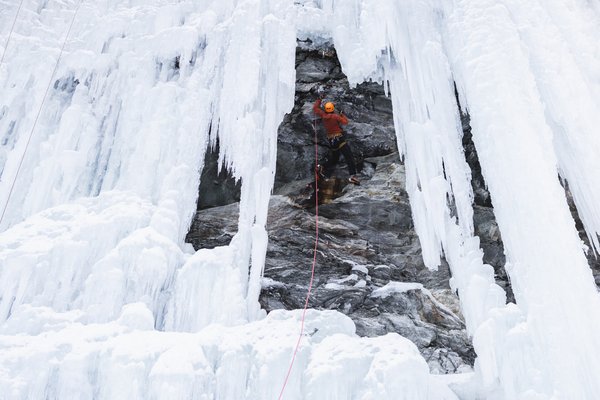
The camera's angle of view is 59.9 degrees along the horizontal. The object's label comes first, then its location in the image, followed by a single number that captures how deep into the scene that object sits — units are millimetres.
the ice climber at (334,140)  7473
